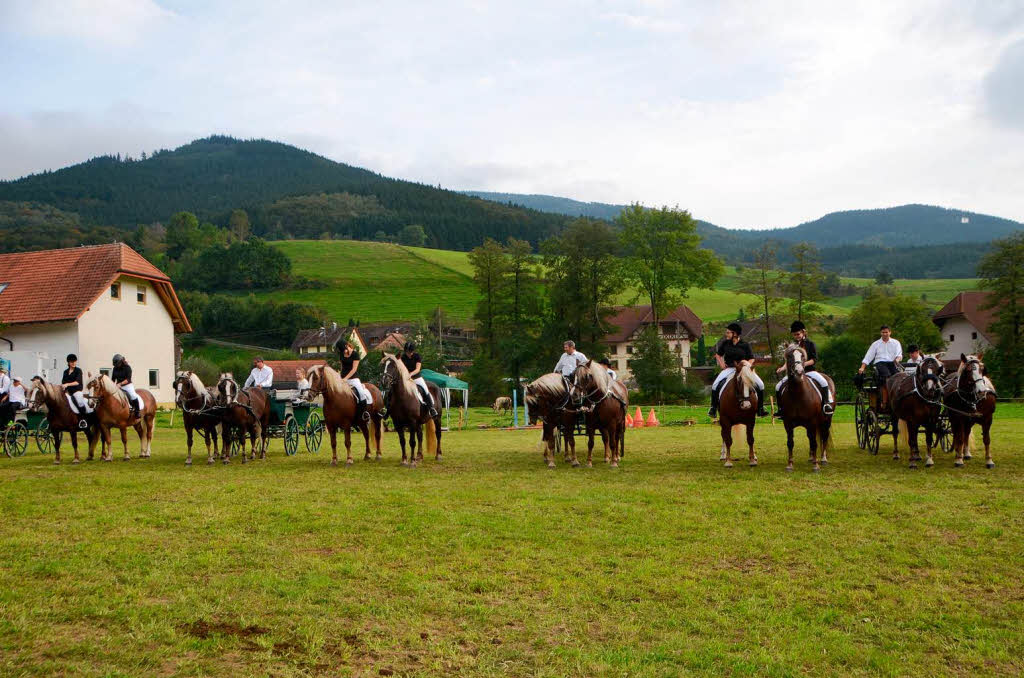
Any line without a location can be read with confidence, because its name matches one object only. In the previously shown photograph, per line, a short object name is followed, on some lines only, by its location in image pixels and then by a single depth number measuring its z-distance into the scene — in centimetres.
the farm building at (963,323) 6875
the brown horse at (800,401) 1297
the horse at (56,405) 1598
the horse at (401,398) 1505
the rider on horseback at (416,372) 1571
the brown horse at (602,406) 1445
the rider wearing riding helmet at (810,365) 1339
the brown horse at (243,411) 1547
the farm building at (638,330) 8450
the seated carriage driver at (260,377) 1725
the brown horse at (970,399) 1288
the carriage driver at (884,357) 1520
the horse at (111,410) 1600
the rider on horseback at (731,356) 1417
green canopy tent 3225
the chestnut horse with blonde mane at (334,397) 1517
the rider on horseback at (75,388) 1597
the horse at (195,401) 1540
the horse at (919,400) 1327
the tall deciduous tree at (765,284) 5519
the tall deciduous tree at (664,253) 6150
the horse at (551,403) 1444
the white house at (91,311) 3453
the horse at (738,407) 1349
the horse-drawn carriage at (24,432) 1781
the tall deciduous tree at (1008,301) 5009
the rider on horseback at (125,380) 1653
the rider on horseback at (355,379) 1565
